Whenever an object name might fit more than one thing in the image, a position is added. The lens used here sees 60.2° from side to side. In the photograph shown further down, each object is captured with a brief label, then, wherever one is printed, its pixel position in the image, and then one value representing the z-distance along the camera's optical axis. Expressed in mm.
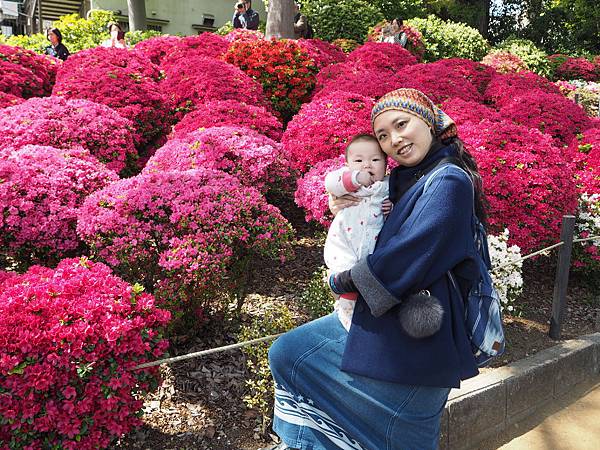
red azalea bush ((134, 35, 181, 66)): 8361
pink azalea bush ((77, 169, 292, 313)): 3023
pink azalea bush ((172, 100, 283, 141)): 5402
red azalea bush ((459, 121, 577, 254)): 4535
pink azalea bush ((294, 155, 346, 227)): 4156
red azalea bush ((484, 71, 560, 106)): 7992
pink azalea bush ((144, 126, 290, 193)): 4379
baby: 1776
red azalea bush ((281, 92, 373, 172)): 5137
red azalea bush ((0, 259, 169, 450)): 2029
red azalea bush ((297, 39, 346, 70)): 7997
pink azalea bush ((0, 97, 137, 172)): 4578
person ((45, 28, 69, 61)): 9219
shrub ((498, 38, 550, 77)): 15766
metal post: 4281
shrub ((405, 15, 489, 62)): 15180
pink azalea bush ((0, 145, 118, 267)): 3316
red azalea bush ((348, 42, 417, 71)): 8461
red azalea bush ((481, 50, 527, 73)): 13375
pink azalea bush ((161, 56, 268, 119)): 6207
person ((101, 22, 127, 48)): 9016
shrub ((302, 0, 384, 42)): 14477
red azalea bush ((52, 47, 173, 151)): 5746
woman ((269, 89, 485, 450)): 1564
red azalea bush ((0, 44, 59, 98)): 6137
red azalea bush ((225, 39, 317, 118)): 7551
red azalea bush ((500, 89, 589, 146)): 6625
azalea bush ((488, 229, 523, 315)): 3980
